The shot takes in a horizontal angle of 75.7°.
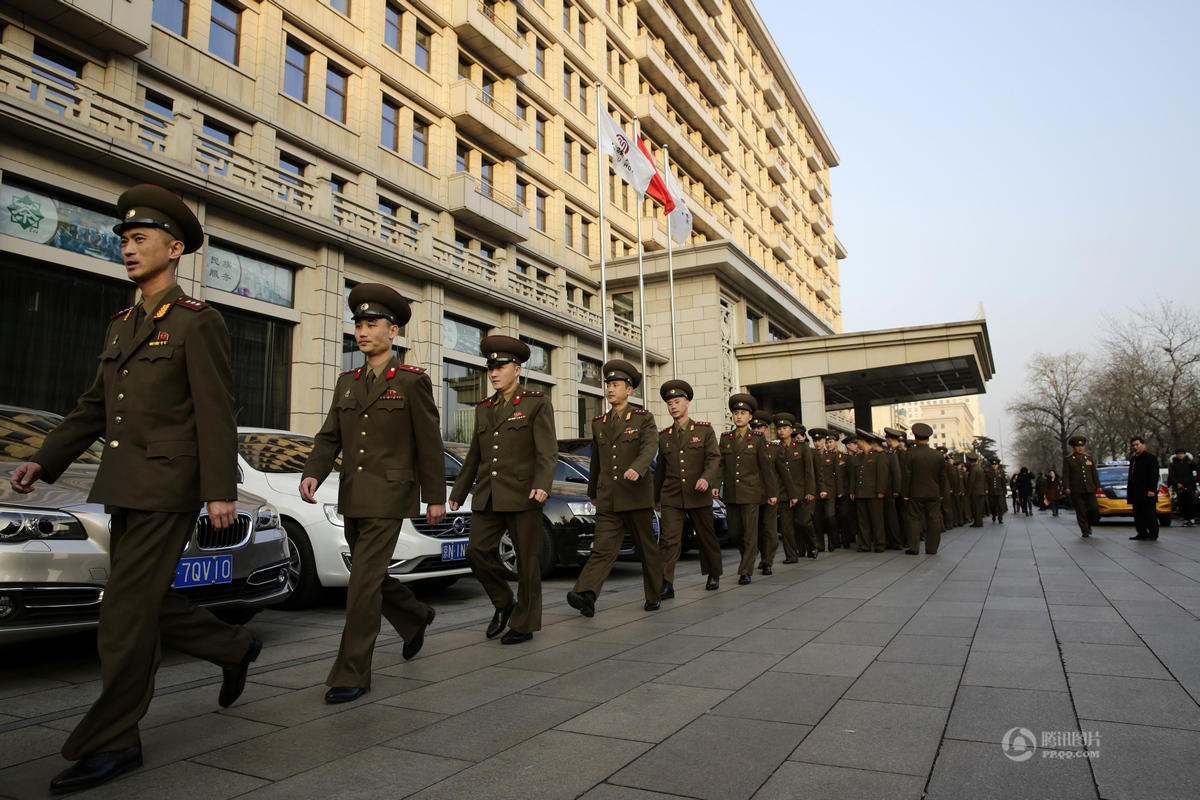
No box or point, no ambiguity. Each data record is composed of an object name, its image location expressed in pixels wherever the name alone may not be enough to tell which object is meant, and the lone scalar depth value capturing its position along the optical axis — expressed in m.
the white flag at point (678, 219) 22.09
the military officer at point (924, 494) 11.80
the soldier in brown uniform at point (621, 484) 6.28
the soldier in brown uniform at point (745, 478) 8.61
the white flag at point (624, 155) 18.88
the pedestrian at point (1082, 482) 14.88
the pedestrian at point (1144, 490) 13.83
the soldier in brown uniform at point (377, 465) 3.88
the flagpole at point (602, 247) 18.73
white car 6.40
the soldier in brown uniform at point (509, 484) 5.17
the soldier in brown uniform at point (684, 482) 7.29
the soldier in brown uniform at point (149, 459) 2.80
